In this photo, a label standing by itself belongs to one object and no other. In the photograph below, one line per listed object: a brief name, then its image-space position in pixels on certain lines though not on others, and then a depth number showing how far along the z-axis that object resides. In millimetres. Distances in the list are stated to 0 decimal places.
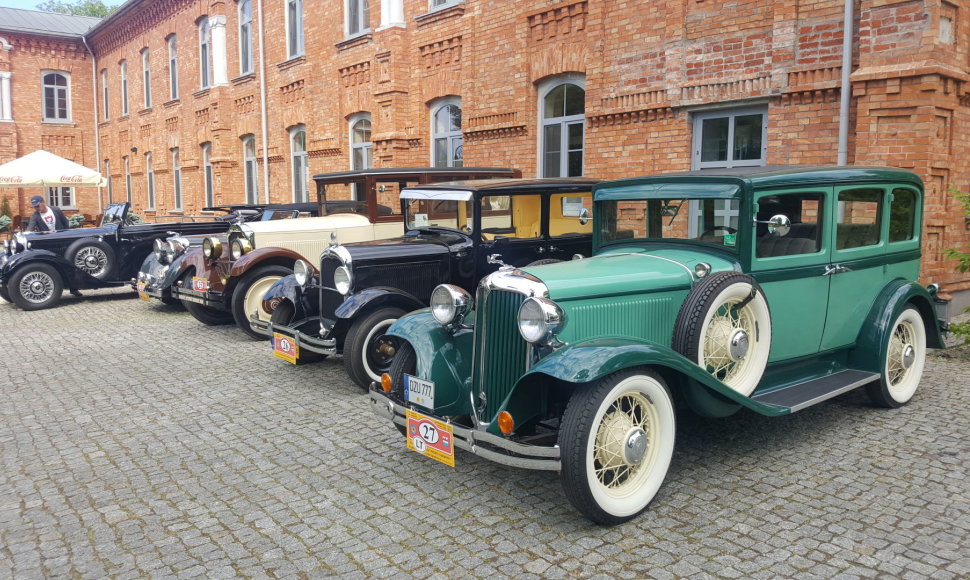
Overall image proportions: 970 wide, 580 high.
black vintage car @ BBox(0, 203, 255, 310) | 10859
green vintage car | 3541
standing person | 12562
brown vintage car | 8273
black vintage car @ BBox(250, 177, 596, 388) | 5988
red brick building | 7145
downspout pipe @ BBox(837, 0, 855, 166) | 7297
